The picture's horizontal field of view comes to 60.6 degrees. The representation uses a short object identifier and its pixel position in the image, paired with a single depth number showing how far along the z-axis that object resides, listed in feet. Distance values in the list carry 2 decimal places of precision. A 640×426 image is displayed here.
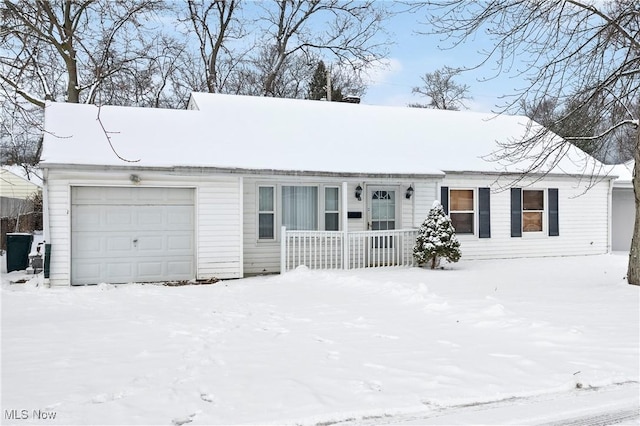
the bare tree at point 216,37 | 91.40
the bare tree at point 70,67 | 23.67
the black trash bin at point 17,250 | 45.60
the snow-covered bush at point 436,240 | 45.06
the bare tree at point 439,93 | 123.03
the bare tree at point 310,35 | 92.07
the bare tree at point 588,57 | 30.66
